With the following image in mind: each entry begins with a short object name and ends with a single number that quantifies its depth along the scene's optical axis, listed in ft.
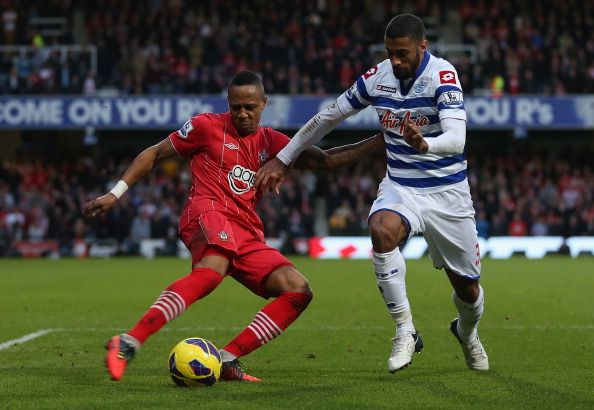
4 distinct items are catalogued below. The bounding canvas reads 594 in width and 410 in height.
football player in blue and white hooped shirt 47.93
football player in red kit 48.29
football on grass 46.47
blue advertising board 211.00
